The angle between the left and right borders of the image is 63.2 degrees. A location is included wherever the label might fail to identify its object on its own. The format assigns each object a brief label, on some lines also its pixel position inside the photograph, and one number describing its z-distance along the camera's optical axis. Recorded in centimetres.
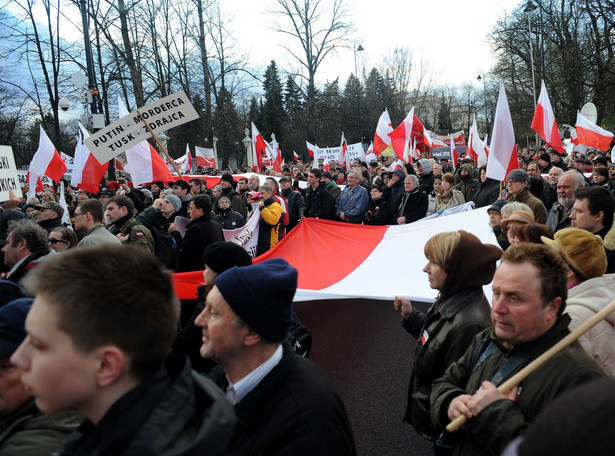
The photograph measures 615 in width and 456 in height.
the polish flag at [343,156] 1759
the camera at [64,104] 2009
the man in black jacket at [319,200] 1010
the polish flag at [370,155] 2355
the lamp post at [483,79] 5323
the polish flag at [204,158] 2682
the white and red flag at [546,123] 1057
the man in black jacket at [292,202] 1031
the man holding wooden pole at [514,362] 183
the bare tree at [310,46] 3500
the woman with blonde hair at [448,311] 268
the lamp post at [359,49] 3481
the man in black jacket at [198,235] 582
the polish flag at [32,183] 1139
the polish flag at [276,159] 1838
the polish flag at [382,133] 1633
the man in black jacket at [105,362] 121
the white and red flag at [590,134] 1357
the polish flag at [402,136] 1333
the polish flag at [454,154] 1669
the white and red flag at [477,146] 1286
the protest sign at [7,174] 749
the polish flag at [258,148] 1825
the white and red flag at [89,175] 942
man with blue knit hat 174
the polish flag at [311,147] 2127
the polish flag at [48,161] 1062
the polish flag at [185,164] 2006
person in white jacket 244
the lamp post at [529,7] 2771
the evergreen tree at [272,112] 5378
